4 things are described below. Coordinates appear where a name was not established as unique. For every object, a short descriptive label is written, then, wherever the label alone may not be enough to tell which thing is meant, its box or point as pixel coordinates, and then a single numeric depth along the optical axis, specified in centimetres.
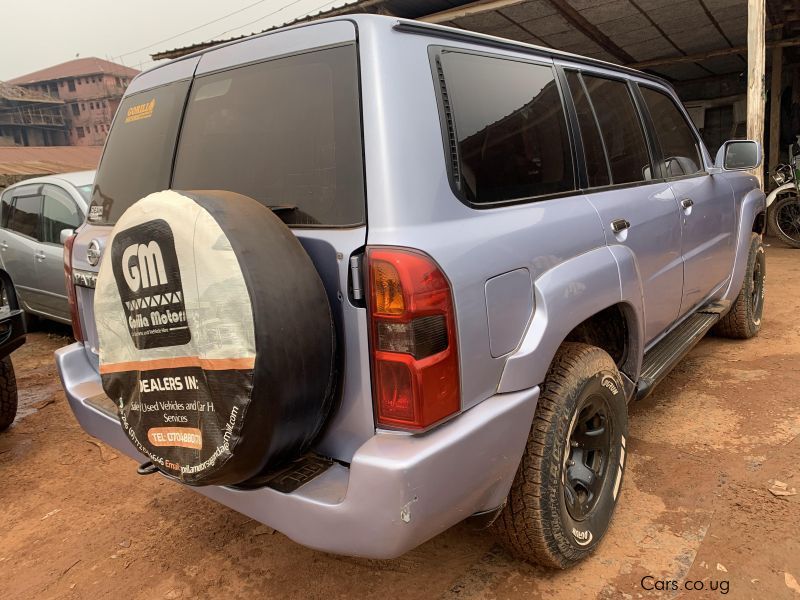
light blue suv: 154
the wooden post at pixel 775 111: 1008
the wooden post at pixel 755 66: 604
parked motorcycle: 853
